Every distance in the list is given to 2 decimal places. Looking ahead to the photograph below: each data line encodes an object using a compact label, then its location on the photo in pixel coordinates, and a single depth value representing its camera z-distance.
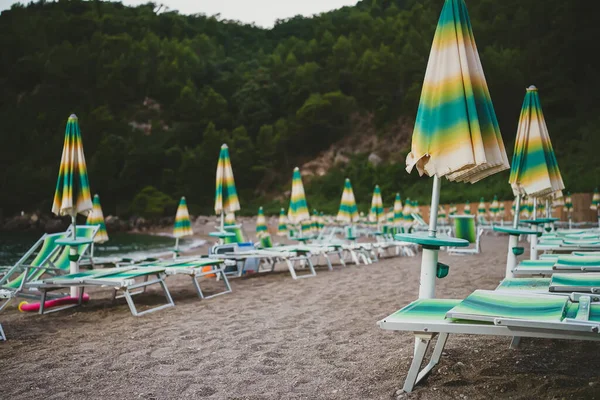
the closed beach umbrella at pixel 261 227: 9.63
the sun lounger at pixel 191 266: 5.59
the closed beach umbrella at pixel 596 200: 15.36
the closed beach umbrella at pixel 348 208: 10.93
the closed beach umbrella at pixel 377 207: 12.86
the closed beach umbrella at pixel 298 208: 9.62
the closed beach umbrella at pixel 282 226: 12.00
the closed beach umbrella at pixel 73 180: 5.84
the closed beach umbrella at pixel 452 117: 2.52
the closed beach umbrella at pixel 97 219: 8.93
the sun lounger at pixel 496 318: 1.95
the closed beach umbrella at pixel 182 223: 9.15
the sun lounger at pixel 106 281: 4.81
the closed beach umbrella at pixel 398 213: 13.06
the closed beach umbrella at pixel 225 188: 8.54
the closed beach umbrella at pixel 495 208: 16.42
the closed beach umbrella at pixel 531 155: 4.65
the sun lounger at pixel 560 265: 3.38
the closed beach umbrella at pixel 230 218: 9.42
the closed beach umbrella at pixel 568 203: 15.20
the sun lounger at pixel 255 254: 7.32
